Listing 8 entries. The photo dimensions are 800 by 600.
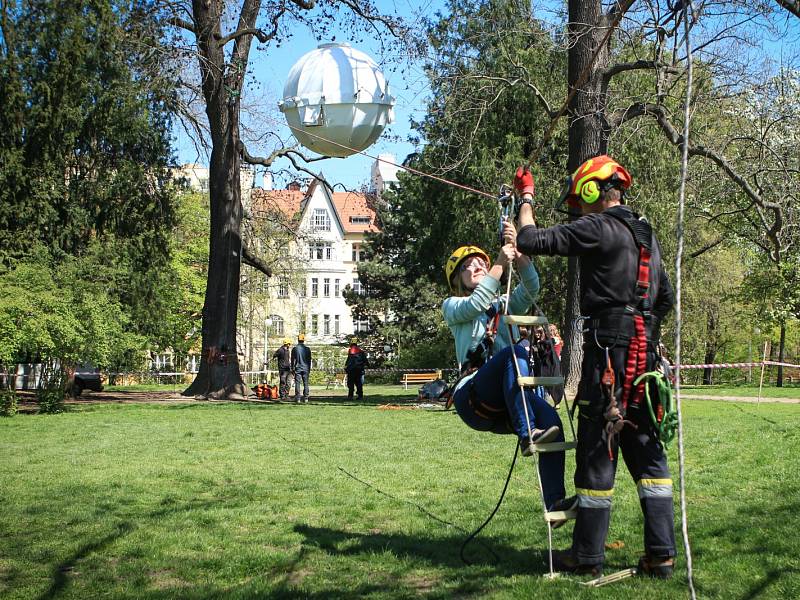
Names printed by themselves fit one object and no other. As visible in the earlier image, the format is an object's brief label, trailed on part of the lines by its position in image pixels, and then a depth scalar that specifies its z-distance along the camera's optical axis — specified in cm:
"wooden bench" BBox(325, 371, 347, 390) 5041
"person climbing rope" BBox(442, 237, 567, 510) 558
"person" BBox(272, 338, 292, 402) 3018
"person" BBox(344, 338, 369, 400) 2947
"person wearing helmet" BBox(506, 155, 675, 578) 515
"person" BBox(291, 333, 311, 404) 2712
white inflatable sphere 1309
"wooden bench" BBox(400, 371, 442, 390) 4566
